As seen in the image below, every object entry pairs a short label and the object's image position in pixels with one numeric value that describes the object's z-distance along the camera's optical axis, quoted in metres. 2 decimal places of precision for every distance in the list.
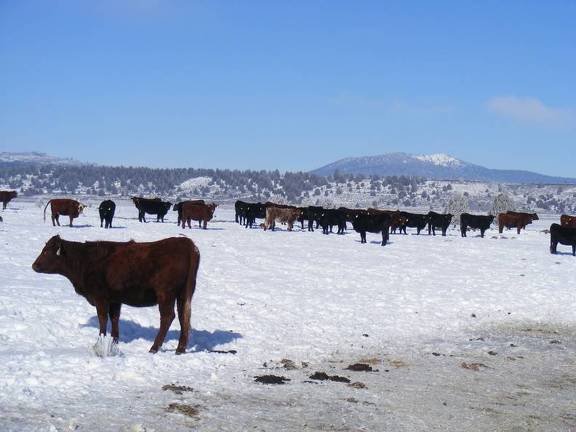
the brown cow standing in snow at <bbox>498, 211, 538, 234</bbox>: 51.72
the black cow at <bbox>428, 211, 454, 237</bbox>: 45.19
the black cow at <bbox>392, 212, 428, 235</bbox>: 45.50
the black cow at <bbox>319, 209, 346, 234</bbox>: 40.56
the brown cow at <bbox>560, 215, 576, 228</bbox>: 47.85
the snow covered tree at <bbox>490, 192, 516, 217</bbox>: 86.94
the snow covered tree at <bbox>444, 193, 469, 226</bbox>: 88.50
